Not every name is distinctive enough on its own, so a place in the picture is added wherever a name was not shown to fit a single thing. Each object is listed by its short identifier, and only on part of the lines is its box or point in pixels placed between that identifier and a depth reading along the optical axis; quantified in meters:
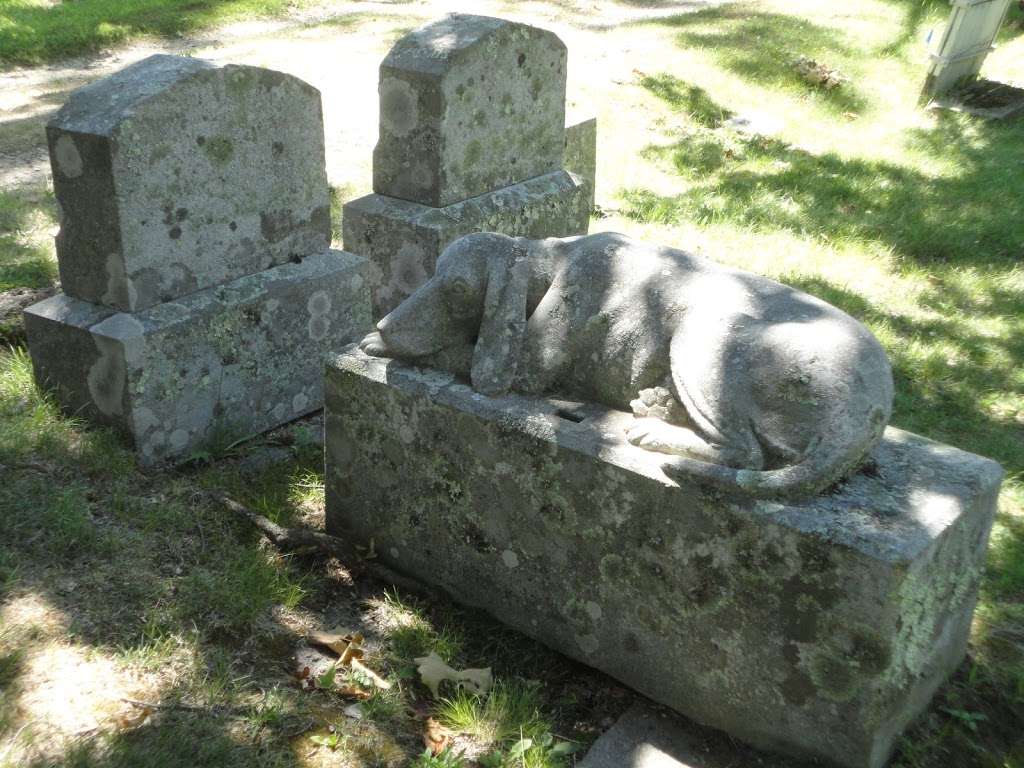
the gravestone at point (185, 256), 3.78
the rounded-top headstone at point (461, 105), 4.82
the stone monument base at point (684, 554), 2.66
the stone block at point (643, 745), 2.86
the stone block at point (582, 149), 6.69
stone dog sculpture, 2.75
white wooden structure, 10.12
